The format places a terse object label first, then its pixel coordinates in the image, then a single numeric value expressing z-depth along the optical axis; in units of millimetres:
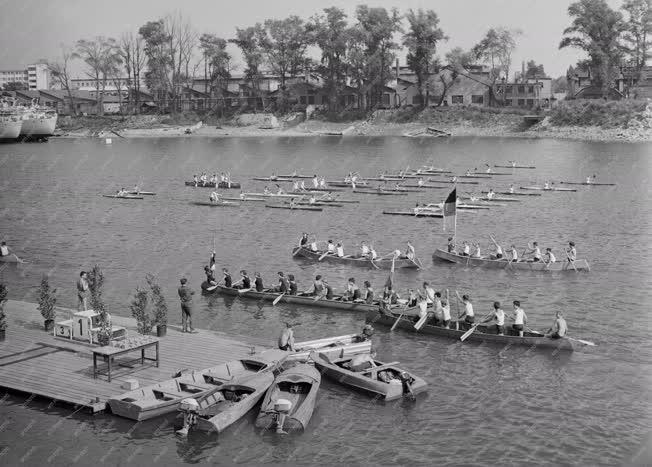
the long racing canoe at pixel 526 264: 45062
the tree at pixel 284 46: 177125
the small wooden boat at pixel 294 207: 70125
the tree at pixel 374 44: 167625
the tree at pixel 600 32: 145750
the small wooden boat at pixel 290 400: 23719
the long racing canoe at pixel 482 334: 31188
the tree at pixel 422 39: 161750
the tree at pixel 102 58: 194000
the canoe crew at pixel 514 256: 45594
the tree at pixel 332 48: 171625
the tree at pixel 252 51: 179875
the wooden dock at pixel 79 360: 25266
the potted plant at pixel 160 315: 29797
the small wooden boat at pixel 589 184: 83250
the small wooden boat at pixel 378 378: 26469
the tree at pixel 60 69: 196000
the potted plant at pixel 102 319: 28344
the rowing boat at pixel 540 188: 79750
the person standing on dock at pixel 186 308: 30625
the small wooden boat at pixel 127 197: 79312
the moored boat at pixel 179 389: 24031
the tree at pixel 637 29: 146625
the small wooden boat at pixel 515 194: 76625
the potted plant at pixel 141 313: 28766
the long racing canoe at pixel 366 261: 46156
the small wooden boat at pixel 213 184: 85500
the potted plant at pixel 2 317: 29547
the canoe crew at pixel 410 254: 46156
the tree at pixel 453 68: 159625
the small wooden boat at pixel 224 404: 23453
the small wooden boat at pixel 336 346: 28719
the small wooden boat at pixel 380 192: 79588
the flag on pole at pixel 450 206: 46125
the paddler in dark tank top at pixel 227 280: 39719
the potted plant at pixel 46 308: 30906
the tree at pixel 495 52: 159125
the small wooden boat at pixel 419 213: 64812
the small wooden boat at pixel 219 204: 73500
